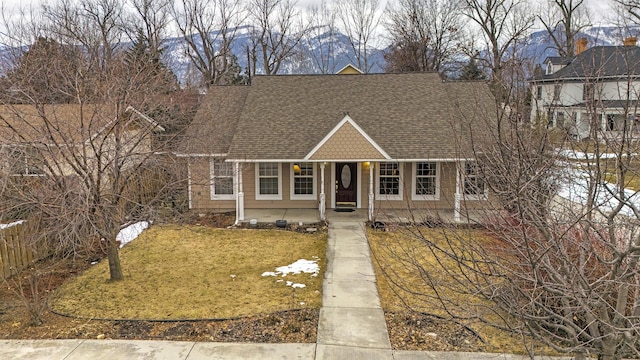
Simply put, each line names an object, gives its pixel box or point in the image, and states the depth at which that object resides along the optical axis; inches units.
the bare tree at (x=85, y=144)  345.4
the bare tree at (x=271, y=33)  1667.1
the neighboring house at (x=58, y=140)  345.7
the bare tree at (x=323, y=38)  1910.7
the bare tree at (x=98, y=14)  989.2
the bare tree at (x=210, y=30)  1563.7
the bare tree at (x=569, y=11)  1369.1
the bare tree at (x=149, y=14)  1477.6
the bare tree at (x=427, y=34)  1664.6
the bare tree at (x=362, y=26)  1855.3
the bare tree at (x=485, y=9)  1381.6
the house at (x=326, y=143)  649.6
